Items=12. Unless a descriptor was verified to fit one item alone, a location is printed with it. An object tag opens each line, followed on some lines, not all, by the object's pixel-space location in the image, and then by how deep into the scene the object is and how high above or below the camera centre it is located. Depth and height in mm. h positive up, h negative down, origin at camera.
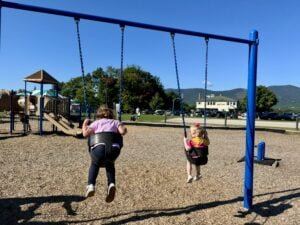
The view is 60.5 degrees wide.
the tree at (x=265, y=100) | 63049 +2691
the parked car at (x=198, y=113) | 44011 -683
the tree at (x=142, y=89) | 50647 +4089
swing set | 4051 +361
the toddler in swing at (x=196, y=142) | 4187 -533
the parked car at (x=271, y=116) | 35239 -723
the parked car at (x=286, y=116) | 35374 -669
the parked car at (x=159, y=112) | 45395 -671
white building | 80039 +1901
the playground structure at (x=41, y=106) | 10879 -33
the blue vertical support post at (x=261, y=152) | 7107 -1143
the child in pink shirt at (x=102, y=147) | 3249 -508
